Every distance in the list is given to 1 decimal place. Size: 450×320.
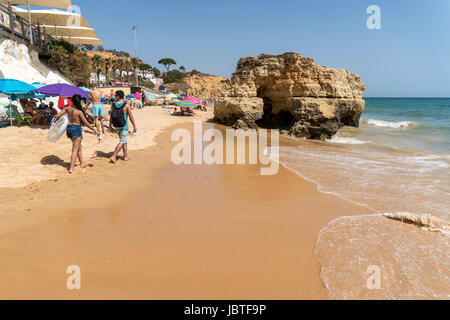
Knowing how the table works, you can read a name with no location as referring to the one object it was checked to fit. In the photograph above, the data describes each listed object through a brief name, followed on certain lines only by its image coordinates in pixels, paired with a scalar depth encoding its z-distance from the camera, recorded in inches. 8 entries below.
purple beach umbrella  332.5
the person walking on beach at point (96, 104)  338.3
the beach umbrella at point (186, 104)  669.9
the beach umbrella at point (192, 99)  710.9
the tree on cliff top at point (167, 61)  2953.2
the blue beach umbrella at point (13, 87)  310.7
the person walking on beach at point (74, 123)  204.7
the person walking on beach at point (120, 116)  231.3
